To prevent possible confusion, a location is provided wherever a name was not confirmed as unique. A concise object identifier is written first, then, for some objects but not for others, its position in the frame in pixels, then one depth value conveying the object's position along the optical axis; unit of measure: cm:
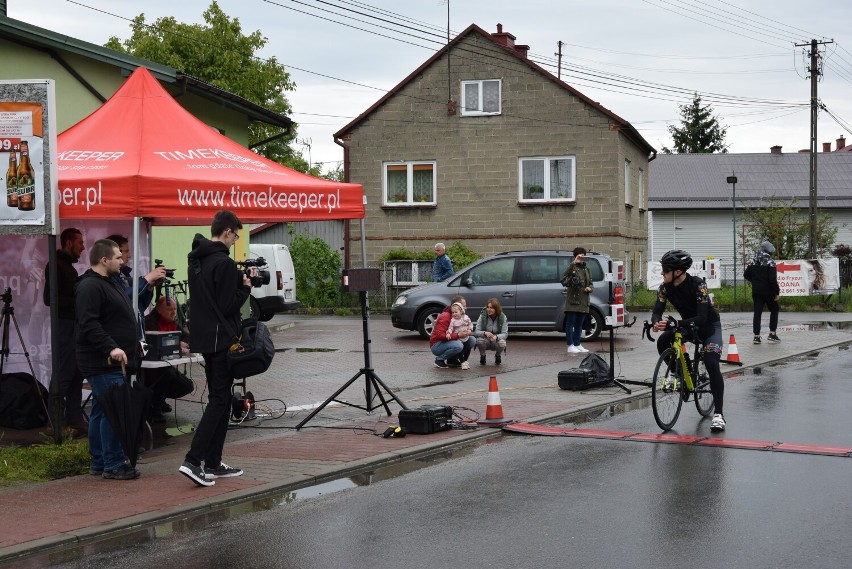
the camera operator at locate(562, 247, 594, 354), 1789
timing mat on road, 912
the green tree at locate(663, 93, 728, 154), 8775
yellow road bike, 1012
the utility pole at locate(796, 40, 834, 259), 3556
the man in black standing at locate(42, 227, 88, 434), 1006
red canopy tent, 959
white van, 2581
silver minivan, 2058
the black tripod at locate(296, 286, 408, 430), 1075
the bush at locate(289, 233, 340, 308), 3250
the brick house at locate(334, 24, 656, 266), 3331
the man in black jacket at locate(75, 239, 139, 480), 819
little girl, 1595
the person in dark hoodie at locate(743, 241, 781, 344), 1973
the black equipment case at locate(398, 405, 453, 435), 1010
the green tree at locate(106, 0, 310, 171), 4784
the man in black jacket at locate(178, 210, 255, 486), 795
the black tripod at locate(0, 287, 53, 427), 1031
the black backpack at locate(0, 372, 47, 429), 1050
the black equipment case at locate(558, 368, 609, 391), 1325
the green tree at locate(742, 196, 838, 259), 3628
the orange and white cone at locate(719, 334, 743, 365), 1612
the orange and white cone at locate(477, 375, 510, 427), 1059
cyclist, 1037
